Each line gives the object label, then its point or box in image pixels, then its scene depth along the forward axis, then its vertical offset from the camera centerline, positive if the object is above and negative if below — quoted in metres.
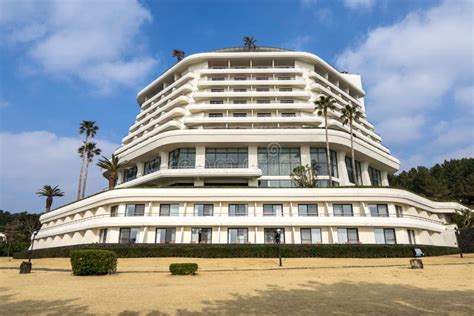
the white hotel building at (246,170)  38.12 +13.35
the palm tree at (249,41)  75.91 +48.14
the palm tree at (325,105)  49.44 +22.50
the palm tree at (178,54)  81.94 +48.42
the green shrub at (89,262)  20.36 -0.50
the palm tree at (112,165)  51.63 +13.73
